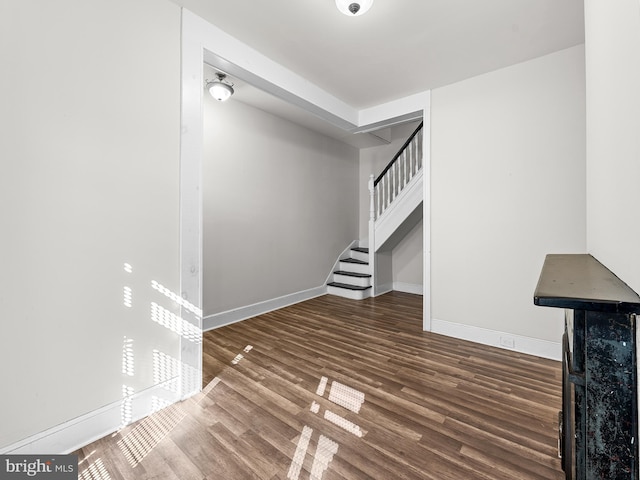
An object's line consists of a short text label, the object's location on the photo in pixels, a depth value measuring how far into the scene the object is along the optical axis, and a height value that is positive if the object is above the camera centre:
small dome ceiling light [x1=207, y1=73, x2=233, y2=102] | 3.04 +1.62
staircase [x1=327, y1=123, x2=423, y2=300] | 4.54 +0.43
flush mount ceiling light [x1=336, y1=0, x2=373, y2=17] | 1.82 +1.51
